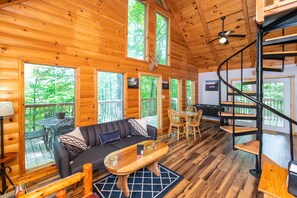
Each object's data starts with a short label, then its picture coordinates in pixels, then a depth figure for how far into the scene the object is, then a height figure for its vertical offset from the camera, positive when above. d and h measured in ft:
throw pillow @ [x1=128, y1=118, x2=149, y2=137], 11.37 -2.38
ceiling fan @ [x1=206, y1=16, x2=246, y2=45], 12.20 +5.54
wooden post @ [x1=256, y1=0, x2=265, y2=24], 5.87 +3.67
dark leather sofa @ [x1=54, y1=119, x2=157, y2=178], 6.97 -3.09
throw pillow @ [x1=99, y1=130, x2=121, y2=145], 9.72 -2.75
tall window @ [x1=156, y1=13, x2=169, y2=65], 16.12 +7.02
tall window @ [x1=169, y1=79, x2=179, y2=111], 18.31 +0.63
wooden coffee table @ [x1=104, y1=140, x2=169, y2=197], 6.28 -3.08
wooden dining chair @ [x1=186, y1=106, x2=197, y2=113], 20.04 -1.49
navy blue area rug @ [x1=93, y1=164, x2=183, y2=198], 6.84 -4.60
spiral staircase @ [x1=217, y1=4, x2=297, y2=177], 6.10 +1.06
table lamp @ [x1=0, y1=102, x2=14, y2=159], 6.33 -0.58
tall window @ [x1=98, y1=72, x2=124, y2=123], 11.59 +0.16
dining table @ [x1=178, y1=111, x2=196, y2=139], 14.47 -1.77
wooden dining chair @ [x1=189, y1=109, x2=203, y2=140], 14.84 -2.40
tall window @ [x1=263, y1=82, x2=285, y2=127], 16.75 -0.28
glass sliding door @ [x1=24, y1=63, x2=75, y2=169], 8.38 -0.64
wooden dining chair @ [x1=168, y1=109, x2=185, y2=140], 14.77 -2.40
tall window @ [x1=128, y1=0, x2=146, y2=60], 13.39 +6.84
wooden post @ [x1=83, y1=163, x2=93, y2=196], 4.64 -2.70
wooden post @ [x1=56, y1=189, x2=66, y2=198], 4.05 -2.76
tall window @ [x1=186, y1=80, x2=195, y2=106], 22.31 +0.78
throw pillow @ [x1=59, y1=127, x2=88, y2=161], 7.70 -2.56
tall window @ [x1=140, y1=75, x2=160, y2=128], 15.11 -0.13
